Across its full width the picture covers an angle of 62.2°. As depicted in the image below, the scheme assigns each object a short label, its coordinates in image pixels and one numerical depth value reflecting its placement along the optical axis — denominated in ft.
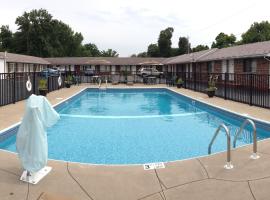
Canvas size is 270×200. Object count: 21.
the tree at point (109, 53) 225.46
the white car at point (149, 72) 85.91
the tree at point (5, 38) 144.42
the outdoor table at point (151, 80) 72.96
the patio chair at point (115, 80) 71.37
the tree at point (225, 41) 126.16
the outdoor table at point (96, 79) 74.54
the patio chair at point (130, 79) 71.88
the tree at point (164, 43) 142.12
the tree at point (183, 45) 141.30
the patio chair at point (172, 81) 64.14
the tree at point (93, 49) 214.94
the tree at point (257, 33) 110.24
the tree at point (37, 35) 137.03
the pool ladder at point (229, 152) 12.08
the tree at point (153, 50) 147.95
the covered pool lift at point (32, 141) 10.79
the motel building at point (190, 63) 47.07
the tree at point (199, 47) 147.73
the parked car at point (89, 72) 87.93
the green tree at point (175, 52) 144.21
